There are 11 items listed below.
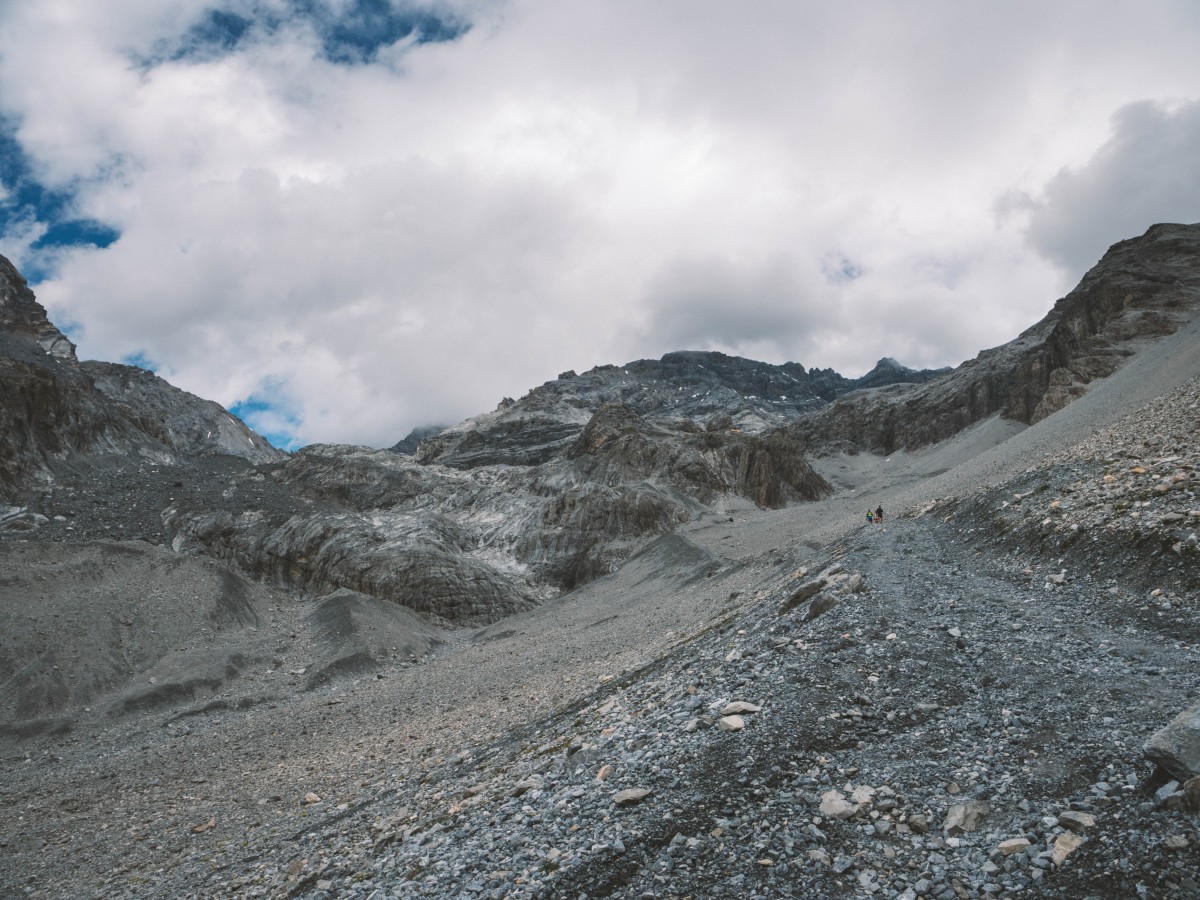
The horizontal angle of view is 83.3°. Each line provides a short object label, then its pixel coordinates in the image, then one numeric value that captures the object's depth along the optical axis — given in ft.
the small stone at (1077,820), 23.06
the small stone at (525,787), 37.11
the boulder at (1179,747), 22.70
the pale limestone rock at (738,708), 36.94
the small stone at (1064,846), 22.12
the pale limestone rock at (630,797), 31.12
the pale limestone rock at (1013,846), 23.11
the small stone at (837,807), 27.07
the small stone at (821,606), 53.42
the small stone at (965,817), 24.95
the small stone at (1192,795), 21.65
